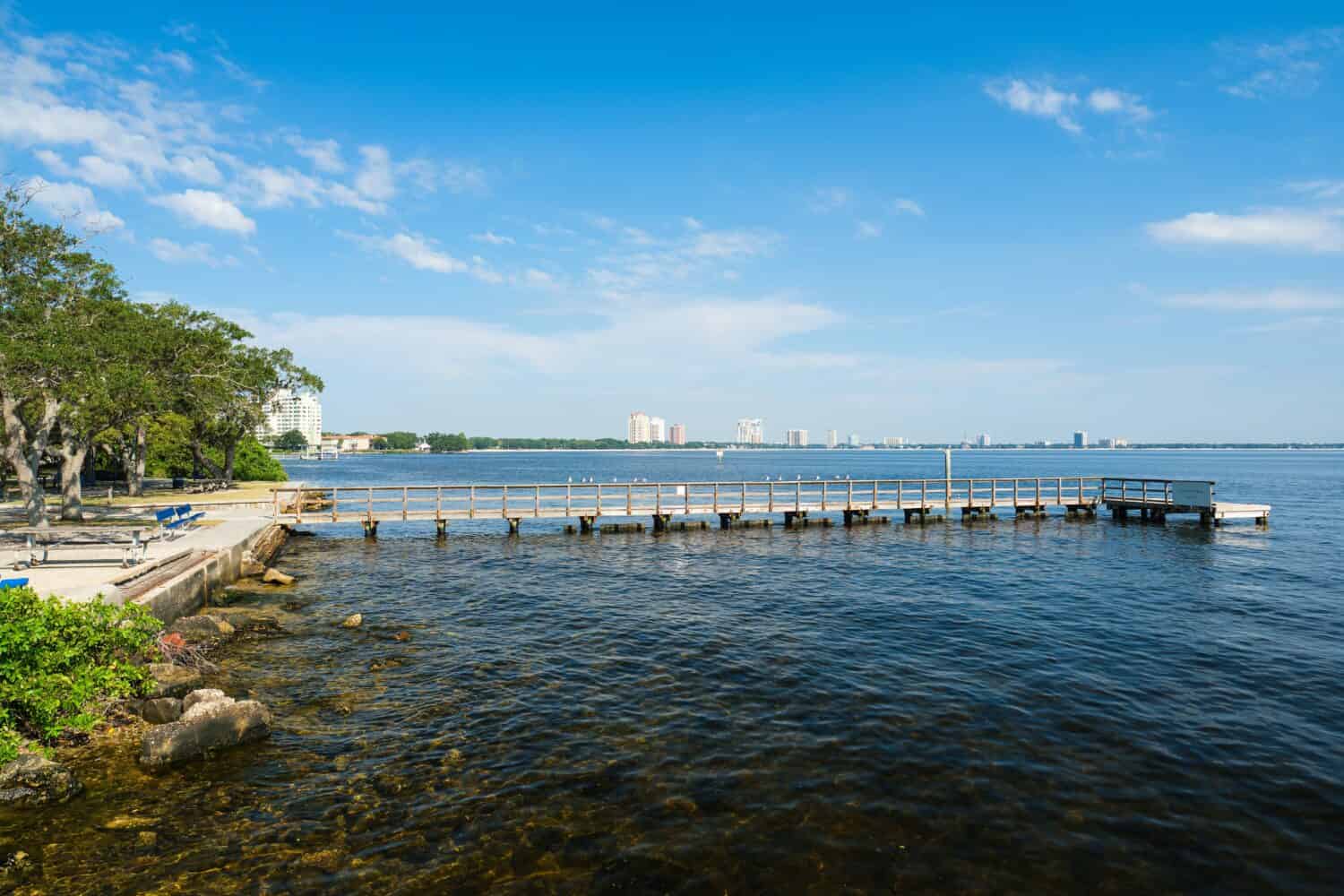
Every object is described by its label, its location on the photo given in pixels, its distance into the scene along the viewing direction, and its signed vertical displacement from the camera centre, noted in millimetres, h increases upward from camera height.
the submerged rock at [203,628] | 13642 -3747
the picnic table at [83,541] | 16062 -2518
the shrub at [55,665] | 7789 -2693
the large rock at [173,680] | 10852 -3907
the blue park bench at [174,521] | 20438 -2179
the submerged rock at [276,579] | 20214 -3925
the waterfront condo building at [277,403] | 53138 +4113
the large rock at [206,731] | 8734 -3903
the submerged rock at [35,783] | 7598 -3905
